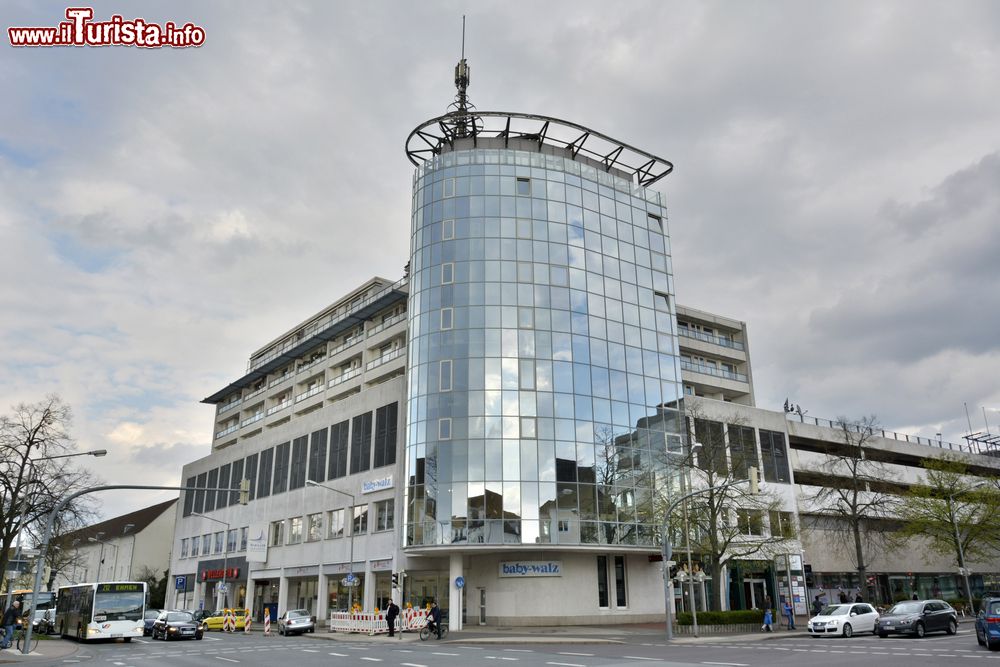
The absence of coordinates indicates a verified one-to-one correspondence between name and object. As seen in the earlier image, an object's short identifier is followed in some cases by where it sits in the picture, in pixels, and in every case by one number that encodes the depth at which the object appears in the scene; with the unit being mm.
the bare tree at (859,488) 54688
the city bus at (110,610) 37906
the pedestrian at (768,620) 37625
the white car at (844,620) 33906
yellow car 53062
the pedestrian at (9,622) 29066
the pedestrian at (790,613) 40328
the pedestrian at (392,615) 38500
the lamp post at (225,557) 68125
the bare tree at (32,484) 43719
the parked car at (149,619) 46969
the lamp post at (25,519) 42488
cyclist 36594
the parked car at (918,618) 30844
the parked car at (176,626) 41469
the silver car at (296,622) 44531
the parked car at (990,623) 23255
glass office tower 43719
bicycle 36434
